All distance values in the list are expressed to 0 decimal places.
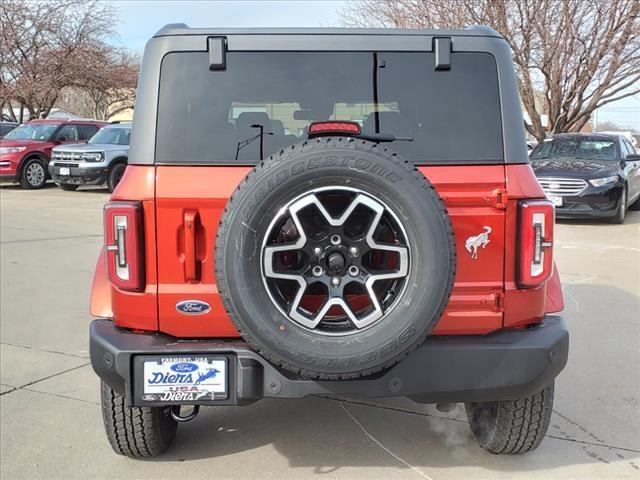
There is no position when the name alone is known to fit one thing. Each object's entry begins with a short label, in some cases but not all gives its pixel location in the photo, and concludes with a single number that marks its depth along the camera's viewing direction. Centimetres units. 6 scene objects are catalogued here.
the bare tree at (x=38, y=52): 2412
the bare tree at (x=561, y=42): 1521
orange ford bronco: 234
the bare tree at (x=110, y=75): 2572
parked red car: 1612
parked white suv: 1513
